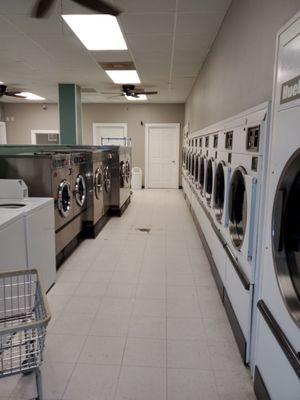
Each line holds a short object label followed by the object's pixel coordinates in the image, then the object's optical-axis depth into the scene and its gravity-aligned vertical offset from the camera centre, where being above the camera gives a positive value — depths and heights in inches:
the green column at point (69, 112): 287.4 +35.7
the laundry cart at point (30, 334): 51.1 -34.3
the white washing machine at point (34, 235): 93.1 -27.4
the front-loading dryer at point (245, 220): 71.2 -17.8
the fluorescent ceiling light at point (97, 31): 139.1 +58.7
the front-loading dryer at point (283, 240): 50.0 -16.2
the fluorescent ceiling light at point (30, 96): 336.0 +61.0
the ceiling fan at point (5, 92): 290.5 +54.6
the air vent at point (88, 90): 309.4 +60.8
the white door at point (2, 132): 404.8 +22.3
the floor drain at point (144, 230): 205.0 -51.8
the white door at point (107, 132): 406.0 +24.3
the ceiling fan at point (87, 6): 102.3 +49.5
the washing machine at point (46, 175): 127.5 -10.6
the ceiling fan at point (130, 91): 283.9 +56.0
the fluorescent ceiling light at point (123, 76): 239.9 +61.0
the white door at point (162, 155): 405.1 -4.7
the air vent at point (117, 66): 213.3 +59.9
